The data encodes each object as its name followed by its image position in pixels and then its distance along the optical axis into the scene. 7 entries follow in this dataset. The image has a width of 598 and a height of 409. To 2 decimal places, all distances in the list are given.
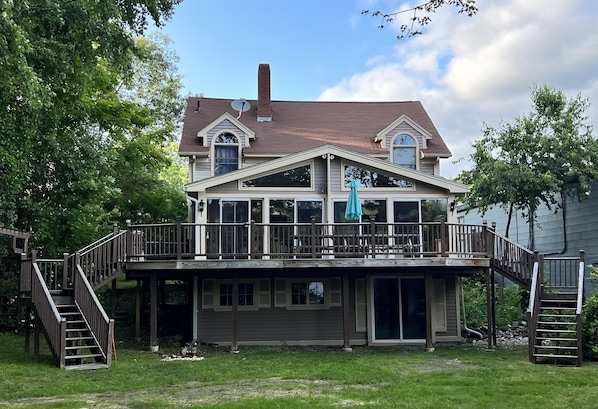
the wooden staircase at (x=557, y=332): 12.36
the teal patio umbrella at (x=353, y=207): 15.60
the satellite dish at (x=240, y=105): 20.66
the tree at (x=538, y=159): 19.91
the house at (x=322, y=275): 16.30
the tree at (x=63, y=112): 12.37
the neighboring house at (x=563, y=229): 20.00
